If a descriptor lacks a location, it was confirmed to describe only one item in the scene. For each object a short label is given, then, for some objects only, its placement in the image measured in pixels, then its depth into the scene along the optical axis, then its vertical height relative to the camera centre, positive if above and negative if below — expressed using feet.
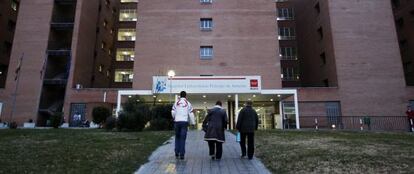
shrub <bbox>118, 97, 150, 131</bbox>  64.08 +3.74
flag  114.11 +23.20
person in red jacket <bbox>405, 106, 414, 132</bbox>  78.02 +5.12
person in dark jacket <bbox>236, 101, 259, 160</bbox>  28.45 +0.90
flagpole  114.31 +16.63
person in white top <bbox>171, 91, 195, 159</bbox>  27.20 +1.26
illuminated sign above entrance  91.76 +14.82
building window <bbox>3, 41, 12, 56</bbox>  142.92 +39.23
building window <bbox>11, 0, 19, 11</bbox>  148.44 +61.16
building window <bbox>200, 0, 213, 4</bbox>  121.60 +51.17
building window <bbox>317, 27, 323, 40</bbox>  131.34 +43.10
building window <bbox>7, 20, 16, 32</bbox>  144.95 +50.26
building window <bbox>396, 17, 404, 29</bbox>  139.85 +50.46
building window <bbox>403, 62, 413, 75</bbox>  131.85 +28.57
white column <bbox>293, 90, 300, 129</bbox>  92.81 +5.04
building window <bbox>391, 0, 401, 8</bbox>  142.49 +60.05
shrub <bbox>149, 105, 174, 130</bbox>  70.64 +3.78
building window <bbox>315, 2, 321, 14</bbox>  132.14 +53.86
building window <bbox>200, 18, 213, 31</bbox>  118.32 +41.71
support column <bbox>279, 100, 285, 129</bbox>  108.78 +7.72
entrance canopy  90.63 +13.77
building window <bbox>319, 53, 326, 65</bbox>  128.36 +31.72
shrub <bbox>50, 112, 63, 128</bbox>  85.61 +3.80
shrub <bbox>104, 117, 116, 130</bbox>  66.95 +2.39
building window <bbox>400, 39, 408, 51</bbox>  136.38 +39.43
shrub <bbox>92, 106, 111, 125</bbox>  76.54 +4.92
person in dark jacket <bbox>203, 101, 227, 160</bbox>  26.99 +0.60
